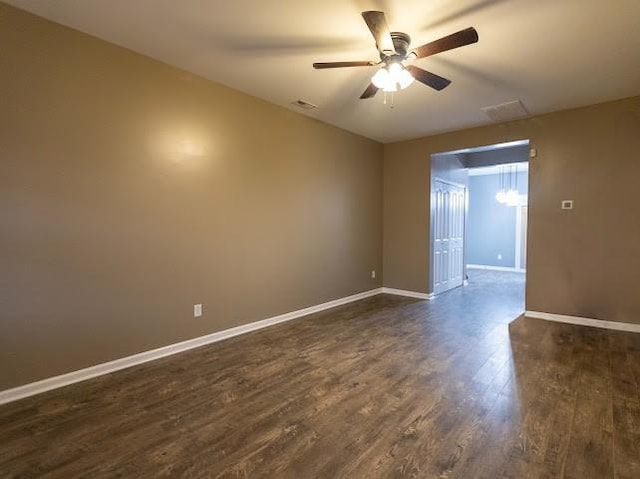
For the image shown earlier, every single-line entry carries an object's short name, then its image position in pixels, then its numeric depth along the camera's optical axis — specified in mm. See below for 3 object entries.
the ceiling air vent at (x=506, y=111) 3994
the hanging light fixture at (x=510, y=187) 7520
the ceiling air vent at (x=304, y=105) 3965
